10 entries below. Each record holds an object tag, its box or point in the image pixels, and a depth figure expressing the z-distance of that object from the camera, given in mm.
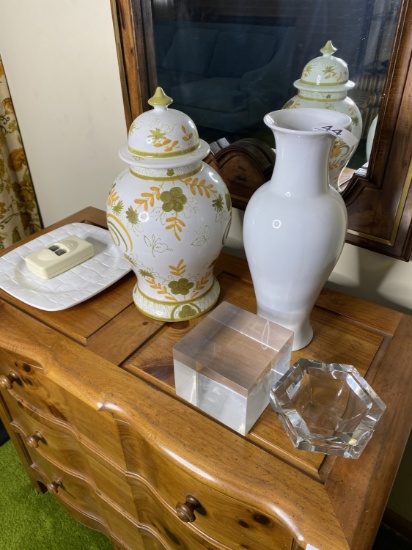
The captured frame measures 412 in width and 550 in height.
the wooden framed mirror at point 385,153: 601
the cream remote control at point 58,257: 816
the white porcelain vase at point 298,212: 538
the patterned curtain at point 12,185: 1332
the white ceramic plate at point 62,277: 762
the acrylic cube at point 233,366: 547
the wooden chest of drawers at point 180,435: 492
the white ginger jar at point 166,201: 624
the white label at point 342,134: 510
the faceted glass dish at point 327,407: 509
